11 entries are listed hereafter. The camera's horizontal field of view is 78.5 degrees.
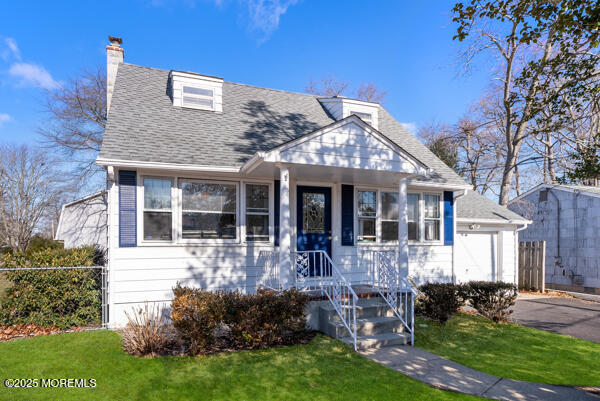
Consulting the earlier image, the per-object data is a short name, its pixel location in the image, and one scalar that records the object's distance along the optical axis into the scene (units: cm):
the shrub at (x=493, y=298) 873
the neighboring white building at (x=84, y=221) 1523
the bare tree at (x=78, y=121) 1969
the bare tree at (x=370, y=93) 2819
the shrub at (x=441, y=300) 830
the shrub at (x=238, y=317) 577
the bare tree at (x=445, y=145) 2347
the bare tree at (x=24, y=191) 2131
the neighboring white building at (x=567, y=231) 1418
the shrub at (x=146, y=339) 570
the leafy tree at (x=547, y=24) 478
